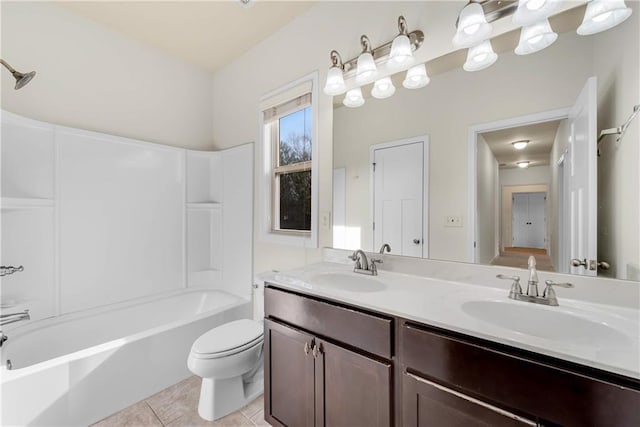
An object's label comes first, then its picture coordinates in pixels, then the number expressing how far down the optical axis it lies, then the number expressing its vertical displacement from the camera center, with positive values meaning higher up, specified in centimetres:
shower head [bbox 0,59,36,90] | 146 +75
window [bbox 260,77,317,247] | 196 +39
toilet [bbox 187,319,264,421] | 155 -88
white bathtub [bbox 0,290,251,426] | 137 -88
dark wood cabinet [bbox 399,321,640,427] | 64 -46
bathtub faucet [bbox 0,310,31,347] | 148 -60
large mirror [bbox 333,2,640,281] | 100 +25
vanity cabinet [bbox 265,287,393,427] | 101 -64
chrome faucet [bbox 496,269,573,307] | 98 -29
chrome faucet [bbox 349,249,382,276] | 150 -28
